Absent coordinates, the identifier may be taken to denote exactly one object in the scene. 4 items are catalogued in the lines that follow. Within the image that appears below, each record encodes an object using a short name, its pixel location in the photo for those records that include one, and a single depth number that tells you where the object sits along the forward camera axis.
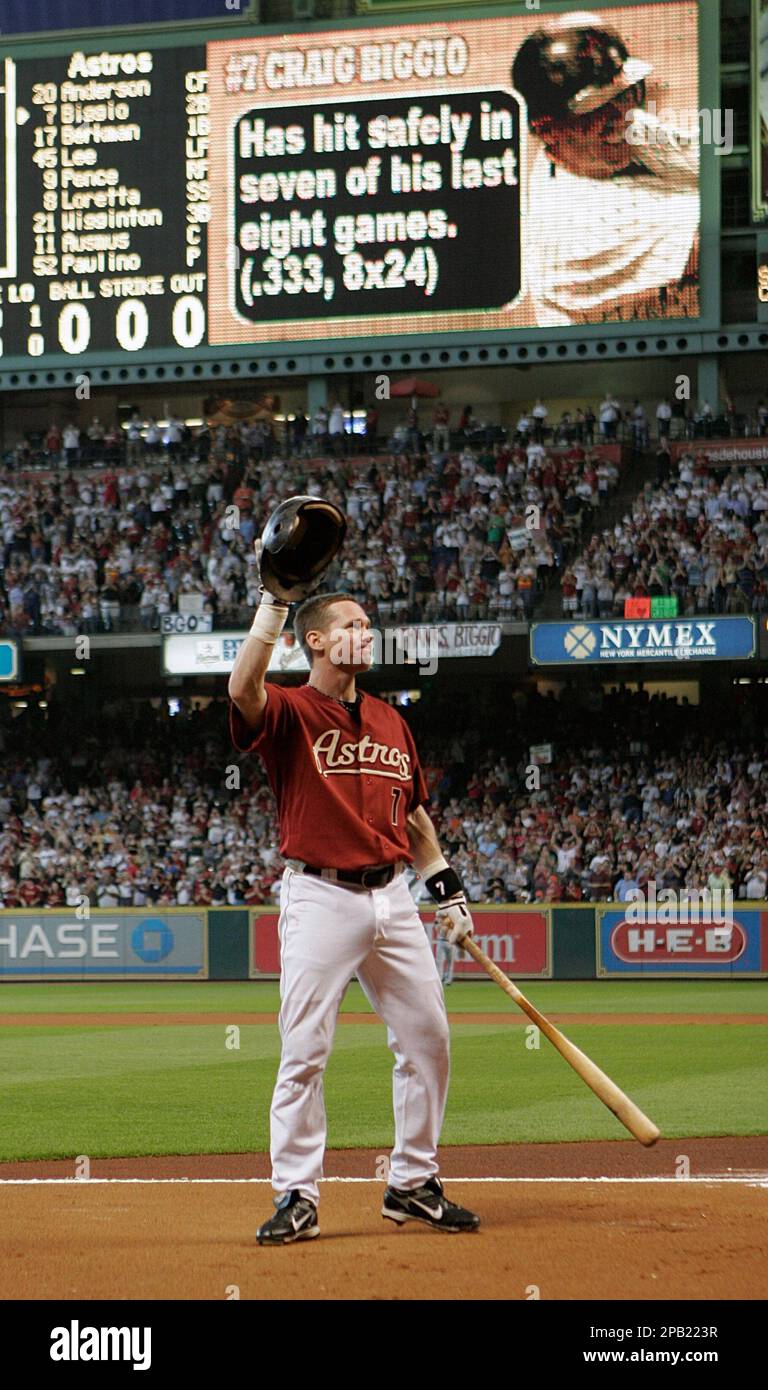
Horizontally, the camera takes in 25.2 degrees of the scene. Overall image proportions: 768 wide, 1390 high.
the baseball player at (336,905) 5.48
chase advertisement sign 24.39
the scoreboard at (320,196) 27.25
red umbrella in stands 31.66
